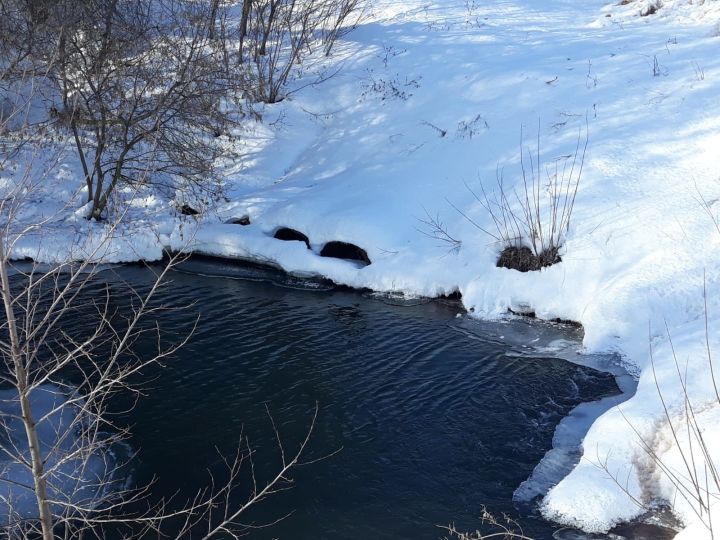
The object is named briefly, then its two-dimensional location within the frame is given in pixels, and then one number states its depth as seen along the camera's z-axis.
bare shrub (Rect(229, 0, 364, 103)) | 19.09
